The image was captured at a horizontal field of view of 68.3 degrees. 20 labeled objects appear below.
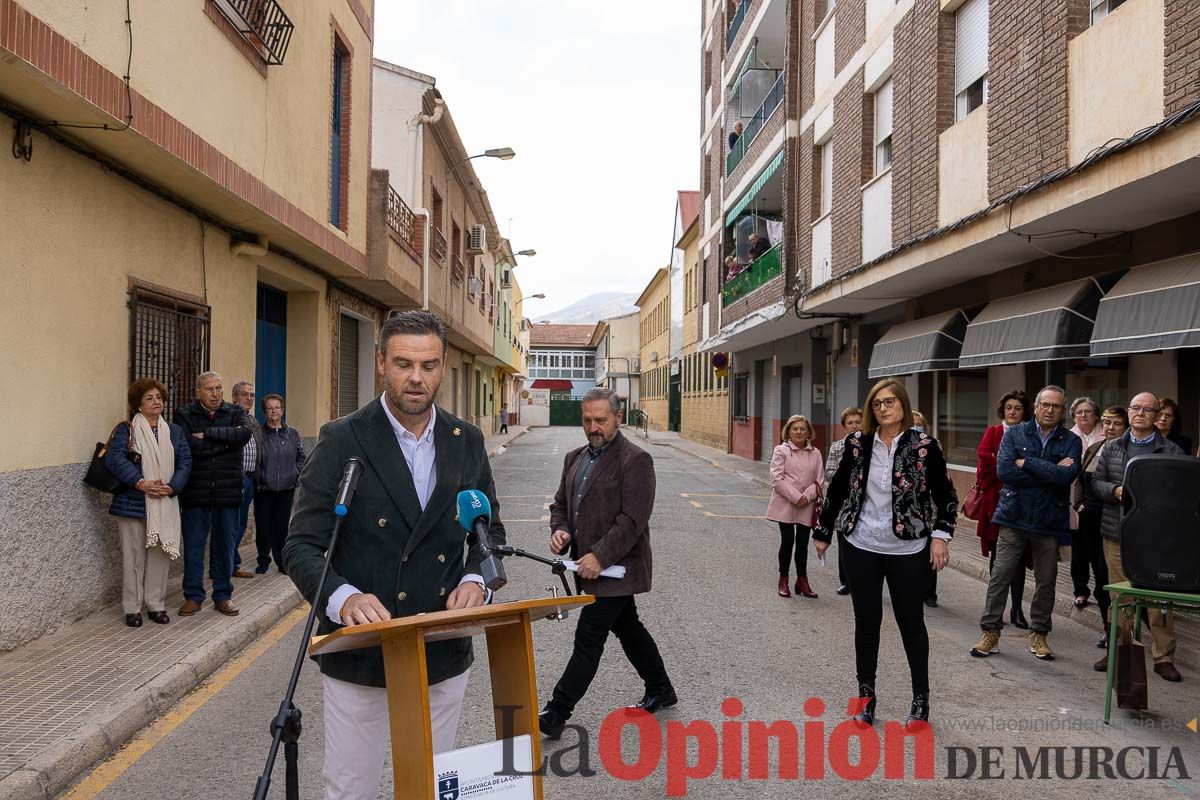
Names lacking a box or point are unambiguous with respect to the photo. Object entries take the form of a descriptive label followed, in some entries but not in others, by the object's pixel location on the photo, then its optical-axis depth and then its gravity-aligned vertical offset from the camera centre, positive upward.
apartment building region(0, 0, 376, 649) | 5.70 +1.55
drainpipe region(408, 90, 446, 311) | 16.44 +4.43
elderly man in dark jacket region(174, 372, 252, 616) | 6.75 -0.74
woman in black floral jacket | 4.66 -0.66
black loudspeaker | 4.76 -0.66
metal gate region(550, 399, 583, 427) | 73.81 -1.24
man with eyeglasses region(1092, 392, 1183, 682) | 6.28 -0.38
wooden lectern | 2.22 -0.73
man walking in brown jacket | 4.47 -0.71
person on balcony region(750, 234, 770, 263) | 22.50 +3.93
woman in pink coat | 7.96 -0.81
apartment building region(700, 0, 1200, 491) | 7.59 +2.29
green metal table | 4.71 -1.11
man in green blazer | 2.50 -0.41
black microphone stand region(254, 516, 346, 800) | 2.14 -0.83
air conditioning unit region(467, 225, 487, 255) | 23.95 +4.27
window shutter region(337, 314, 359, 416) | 15.20 +0.53
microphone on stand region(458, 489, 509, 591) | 2.43 -0.35
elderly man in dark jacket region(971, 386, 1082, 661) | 6.13 -0.72
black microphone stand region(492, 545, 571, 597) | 2.56 -0.54
